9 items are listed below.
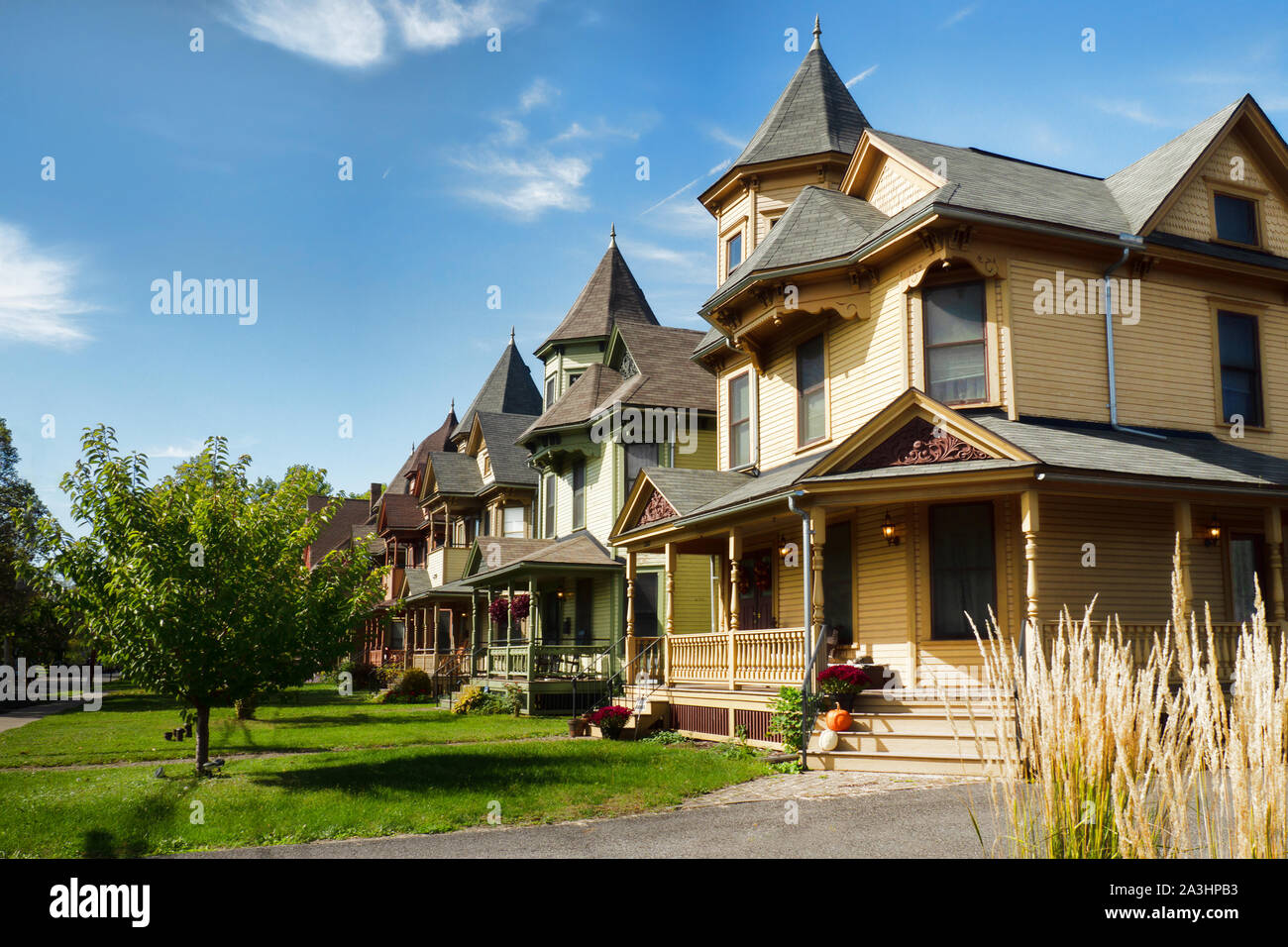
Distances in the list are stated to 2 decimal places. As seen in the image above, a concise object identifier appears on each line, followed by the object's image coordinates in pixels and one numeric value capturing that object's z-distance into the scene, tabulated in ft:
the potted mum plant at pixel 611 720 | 58.59
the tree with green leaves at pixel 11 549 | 113.39
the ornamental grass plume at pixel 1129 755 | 13.11
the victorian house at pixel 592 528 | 84.89
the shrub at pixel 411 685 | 111.65
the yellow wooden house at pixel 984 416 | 46.44
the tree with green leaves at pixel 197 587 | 40.86
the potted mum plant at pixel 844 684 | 45.57
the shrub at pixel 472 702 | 85.61
